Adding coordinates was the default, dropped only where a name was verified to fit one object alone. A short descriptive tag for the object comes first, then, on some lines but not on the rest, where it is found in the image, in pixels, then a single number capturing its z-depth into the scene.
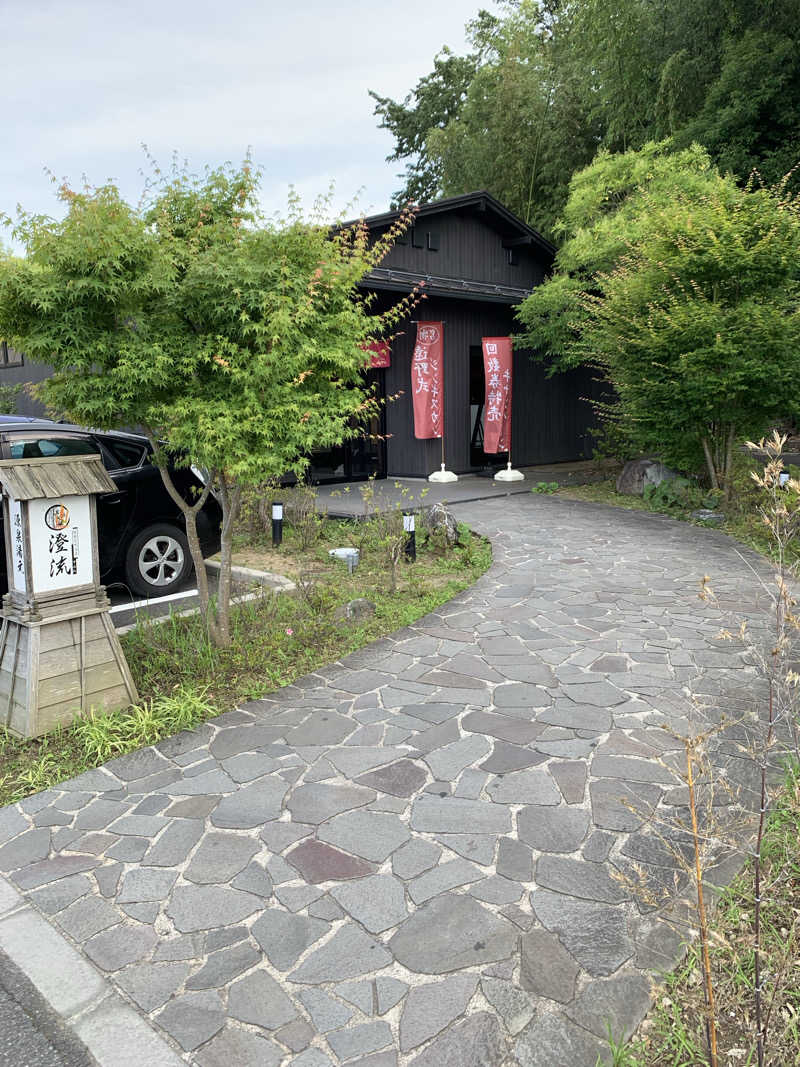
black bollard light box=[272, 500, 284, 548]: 8.40
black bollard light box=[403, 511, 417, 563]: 7.79
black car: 6.05
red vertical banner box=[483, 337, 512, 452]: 14.50
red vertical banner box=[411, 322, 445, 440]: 13.65
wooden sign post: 4.06
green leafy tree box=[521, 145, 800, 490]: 9.70
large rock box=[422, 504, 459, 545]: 8.51
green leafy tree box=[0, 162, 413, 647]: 4.23
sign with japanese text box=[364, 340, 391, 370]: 13.64
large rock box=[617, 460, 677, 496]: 12.44
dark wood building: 14.49
